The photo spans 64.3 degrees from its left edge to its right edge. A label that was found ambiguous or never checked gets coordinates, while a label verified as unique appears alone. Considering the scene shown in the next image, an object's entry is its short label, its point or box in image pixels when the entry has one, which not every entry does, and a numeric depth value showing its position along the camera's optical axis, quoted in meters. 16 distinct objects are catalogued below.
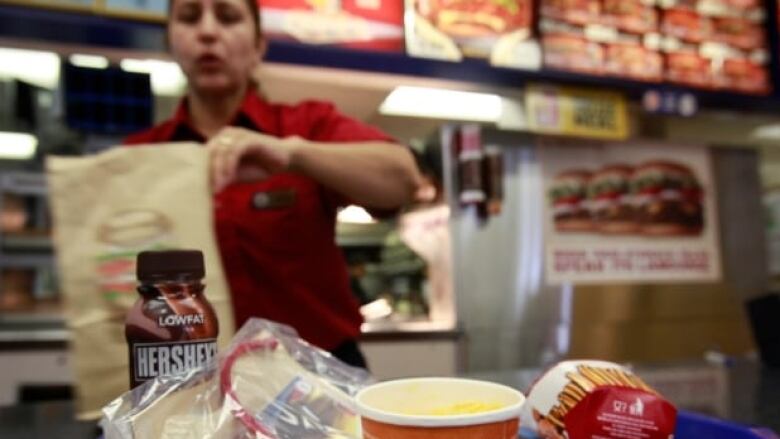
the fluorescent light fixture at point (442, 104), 2.37
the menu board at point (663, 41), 2.27
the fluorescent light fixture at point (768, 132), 3.16
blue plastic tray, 0.54
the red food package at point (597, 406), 0.53
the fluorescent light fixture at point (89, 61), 1.89
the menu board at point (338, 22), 1.89
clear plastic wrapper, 0.48
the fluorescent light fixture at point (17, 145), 2.41
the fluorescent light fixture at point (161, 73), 2.00
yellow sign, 2.22
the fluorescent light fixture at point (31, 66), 2.01
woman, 0.96
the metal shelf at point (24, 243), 2.29
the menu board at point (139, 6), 1.71
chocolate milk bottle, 0.49
